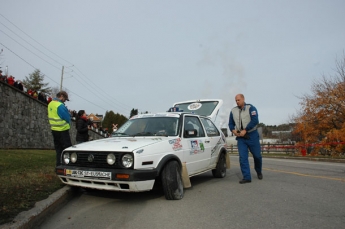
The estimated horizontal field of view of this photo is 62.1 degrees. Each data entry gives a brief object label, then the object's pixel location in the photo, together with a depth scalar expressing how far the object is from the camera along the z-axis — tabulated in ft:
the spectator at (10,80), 57.90
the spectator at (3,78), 55.53
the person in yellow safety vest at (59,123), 20.93
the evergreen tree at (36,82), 209.95
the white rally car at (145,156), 14.34
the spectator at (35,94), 69.40
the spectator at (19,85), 60.59
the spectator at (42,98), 73.45
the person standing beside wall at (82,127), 30.48
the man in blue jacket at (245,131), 21.52
